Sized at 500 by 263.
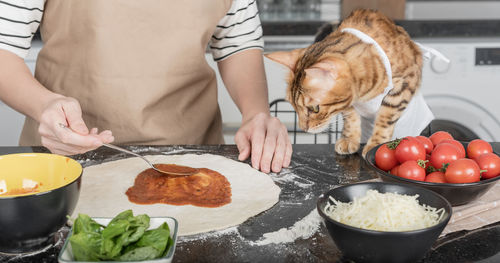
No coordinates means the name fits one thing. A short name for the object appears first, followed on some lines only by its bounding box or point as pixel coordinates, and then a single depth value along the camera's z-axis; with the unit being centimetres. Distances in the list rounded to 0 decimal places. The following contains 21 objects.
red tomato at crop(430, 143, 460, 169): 102
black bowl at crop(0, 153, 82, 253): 76
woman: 135
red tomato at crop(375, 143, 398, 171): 107
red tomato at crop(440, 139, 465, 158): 105
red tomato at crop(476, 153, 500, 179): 98
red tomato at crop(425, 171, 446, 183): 98
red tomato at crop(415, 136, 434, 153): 111
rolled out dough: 99
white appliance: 249
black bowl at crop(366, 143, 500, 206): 93
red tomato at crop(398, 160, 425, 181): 98
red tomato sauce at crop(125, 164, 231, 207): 109
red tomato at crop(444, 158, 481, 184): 94
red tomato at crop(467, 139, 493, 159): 106
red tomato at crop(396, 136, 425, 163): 104
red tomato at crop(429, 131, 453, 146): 115
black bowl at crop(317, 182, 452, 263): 73
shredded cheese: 78
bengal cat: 118
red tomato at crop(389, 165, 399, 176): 103
